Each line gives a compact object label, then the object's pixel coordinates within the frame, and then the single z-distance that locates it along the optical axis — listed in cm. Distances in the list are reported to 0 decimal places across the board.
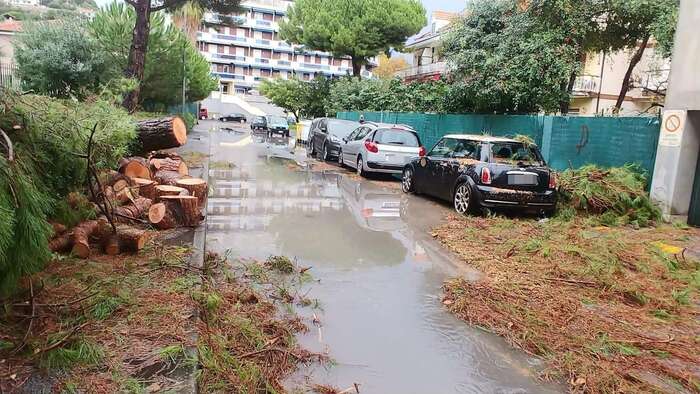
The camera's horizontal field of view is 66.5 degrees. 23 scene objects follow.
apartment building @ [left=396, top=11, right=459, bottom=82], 4678
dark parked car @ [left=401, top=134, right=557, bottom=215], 979
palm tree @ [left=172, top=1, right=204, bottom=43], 3581
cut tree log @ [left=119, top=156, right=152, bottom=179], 889
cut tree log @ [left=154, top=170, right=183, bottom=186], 906
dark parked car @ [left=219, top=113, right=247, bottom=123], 7094
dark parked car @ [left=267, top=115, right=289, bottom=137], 4184
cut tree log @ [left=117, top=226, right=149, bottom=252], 618
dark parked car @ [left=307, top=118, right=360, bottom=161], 2011
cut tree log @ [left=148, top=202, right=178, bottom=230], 755
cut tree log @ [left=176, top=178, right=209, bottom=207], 874
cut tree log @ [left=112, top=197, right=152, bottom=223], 735
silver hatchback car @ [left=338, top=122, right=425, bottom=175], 1542
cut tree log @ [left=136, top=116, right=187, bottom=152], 1095
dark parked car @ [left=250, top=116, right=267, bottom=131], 4666
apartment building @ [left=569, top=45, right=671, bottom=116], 2959
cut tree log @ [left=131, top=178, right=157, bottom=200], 823
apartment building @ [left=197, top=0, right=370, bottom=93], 9250
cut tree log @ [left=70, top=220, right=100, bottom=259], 580
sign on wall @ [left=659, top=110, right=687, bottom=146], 987
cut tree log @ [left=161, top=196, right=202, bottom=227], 784
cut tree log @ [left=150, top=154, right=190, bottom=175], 1018
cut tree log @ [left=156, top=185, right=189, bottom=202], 814
